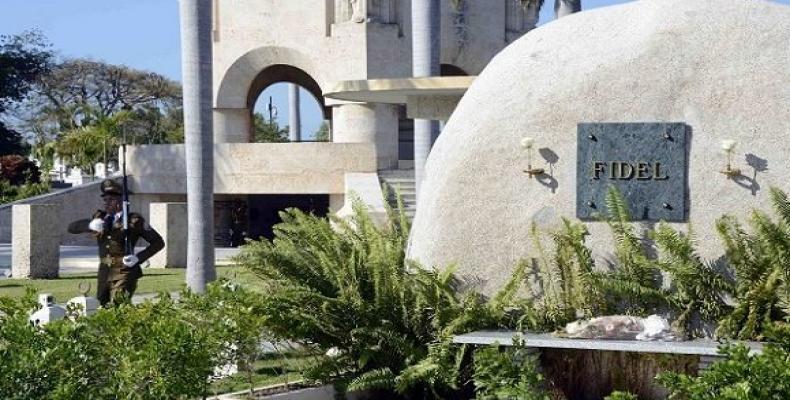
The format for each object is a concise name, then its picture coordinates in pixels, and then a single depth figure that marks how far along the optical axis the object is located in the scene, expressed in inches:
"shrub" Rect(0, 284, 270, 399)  288.8
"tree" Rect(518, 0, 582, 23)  814.2
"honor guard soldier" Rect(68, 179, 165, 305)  497.4
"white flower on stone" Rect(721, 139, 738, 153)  353.7
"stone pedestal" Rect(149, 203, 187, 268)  962.7
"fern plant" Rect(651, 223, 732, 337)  345.1
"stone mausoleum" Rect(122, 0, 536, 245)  1249.4
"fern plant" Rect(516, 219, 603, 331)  355.3
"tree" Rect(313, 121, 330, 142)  3139.3
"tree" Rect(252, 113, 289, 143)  2699.6
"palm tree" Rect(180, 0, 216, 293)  552.7
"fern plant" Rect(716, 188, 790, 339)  330.3
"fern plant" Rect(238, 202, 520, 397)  355.9
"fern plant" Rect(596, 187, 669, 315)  352.2
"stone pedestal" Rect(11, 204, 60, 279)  880.3
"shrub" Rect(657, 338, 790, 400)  234.2
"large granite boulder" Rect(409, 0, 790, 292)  358.9
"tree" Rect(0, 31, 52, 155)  2206.2
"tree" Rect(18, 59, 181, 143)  2770.7
